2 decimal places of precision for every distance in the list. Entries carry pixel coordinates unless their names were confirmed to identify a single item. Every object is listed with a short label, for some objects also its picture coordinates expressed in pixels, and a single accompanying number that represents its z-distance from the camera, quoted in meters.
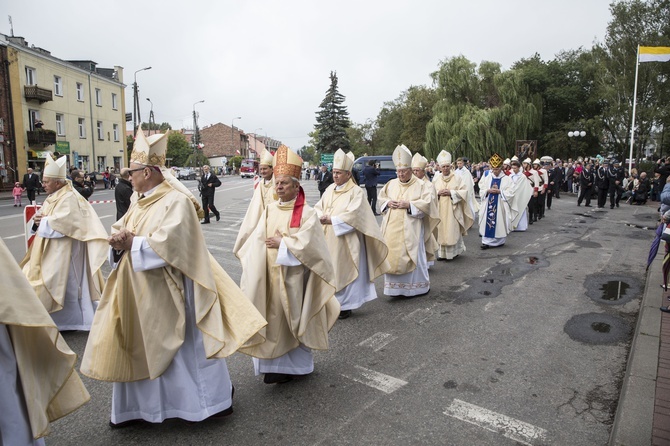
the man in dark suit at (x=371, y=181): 17.44
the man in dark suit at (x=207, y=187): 15.11
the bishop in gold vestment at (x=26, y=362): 2.31
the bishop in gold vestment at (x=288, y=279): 3.95
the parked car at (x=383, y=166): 29.50
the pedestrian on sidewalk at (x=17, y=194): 20.72
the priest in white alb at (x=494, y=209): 10.88
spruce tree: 50.19
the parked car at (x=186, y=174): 53.72
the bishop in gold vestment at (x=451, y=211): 9.59
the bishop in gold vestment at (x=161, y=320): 3.24
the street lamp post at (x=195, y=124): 55.47
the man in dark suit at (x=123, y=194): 9.23
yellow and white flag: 22.97
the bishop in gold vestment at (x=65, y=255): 5.29
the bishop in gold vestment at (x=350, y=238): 5.84
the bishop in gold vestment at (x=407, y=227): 6.82
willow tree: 35.75
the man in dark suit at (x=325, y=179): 17.77
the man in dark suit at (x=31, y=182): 20.25
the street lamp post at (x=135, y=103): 31.33
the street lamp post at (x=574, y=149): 31.77
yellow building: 32.25
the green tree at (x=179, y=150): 83.19
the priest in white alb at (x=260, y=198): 5.43
